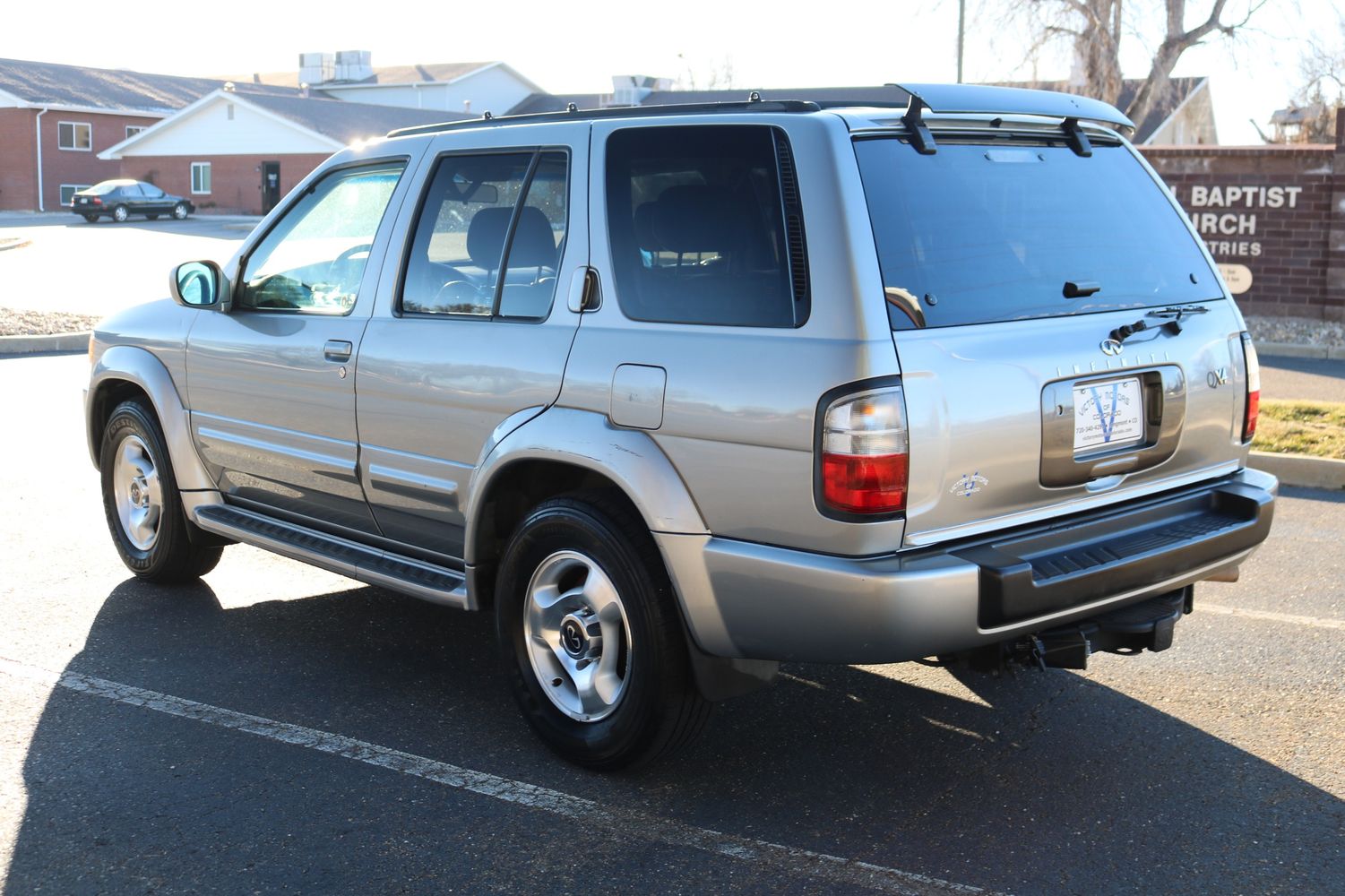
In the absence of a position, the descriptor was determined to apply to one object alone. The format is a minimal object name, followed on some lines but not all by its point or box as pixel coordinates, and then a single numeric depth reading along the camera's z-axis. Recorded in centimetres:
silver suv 369
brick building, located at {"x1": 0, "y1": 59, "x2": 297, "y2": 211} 5803
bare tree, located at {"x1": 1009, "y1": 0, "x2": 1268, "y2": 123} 2902
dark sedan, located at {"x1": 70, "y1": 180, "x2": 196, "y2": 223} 4894
